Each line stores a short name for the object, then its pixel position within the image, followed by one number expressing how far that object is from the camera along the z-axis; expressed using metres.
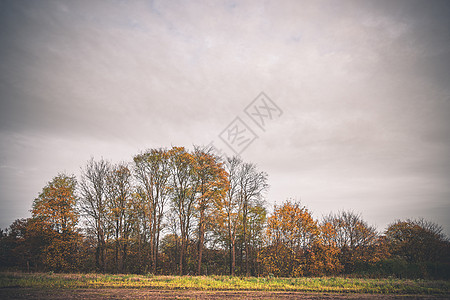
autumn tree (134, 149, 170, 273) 27.19
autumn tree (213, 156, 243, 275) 26.58
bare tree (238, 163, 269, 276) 29.31
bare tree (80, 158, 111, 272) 26.83
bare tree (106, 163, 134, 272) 27.27
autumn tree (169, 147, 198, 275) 26.59
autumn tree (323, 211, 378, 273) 26.03
